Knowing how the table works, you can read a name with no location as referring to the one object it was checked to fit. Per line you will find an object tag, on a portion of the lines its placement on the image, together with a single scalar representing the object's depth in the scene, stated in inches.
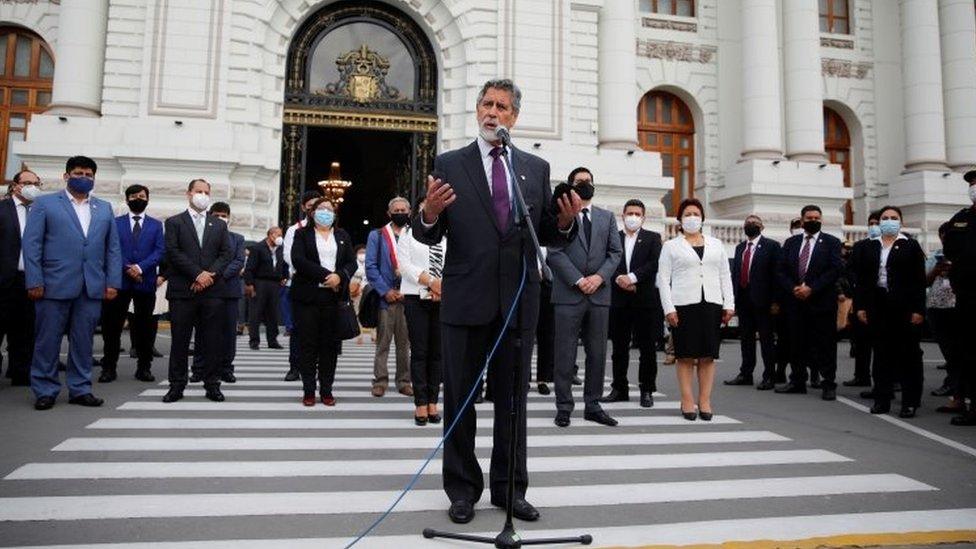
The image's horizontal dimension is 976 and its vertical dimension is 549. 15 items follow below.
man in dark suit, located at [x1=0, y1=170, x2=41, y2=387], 307.3
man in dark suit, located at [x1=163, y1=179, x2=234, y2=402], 287.6
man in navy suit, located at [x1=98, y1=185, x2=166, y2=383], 343.3
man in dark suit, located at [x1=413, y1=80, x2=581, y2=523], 151.4
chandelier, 941.2
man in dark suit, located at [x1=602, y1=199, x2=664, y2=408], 307.6
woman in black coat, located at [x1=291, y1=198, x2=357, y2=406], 286.5
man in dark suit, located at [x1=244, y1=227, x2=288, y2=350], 490.6
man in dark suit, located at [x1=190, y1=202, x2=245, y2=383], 308.0
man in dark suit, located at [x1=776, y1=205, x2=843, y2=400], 342.6
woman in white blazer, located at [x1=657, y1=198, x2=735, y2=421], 273.0
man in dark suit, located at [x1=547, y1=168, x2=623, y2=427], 265.3
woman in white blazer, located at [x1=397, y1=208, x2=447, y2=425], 257.8
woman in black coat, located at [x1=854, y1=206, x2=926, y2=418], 293.1
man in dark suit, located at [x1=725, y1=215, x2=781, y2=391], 374.6
